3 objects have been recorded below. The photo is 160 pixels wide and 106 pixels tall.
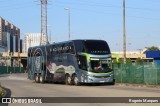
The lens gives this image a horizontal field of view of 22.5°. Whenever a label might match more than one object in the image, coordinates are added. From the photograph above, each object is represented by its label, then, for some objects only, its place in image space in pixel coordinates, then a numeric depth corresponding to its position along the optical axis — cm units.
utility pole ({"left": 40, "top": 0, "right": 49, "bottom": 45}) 8206
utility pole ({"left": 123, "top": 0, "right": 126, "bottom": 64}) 4238
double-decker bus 3266
